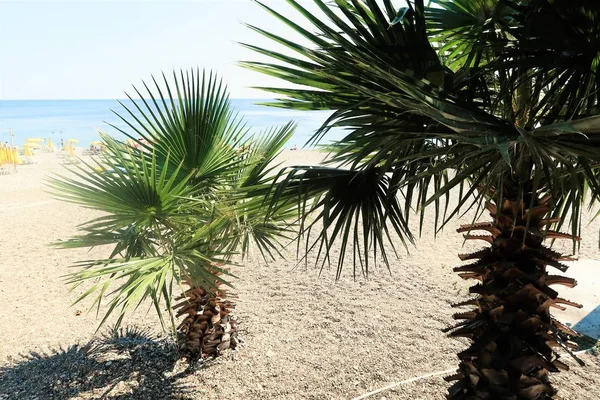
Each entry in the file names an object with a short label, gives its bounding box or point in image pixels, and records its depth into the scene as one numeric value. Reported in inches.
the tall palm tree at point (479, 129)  60.6
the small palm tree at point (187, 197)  94.8
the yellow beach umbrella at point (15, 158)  543.8
